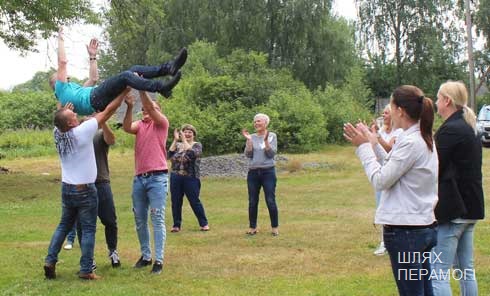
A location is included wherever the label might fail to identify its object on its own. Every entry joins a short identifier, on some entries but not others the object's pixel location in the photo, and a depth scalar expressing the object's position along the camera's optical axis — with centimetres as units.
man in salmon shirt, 638
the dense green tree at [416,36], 4309
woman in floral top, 923
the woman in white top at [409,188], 370
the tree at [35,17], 1382
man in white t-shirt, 571
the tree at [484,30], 4198
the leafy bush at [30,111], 3847
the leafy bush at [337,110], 2947
